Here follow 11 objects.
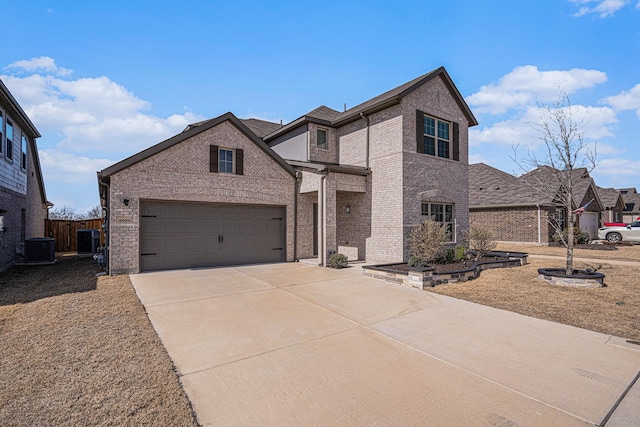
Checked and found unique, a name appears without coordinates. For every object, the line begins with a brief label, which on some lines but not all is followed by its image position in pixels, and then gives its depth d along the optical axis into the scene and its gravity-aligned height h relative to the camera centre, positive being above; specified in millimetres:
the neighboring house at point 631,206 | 40219 +1663
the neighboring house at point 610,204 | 29203 +1378
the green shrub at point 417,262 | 9023 -1224
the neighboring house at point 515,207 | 19406 +804
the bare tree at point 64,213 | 32078 +833
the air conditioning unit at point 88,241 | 15977 -1038
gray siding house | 10578 +1668
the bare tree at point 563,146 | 8492 +2098
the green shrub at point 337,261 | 10789 -1413
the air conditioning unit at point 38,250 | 11844 -1094
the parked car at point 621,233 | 20656 -934
